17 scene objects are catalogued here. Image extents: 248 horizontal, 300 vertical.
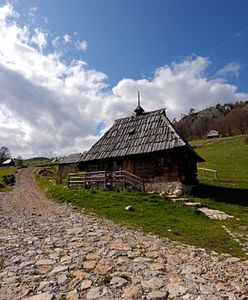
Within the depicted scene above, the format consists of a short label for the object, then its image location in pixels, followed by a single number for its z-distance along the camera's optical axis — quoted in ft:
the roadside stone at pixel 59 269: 21.94
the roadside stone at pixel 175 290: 18.20
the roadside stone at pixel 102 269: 21.75
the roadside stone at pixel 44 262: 23.65
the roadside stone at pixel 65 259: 23.88
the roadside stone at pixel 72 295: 17.79
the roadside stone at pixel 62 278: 20.19
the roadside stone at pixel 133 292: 17.92
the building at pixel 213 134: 304.09
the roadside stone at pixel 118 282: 19.65
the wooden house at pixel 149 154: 71.14
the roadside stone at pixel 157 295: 17.79
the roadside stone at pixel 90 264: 22.78
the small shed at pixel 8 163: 284.82
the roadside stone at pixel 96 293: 17.93
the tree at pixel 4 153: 319.72
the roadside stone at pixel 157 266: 22.42
